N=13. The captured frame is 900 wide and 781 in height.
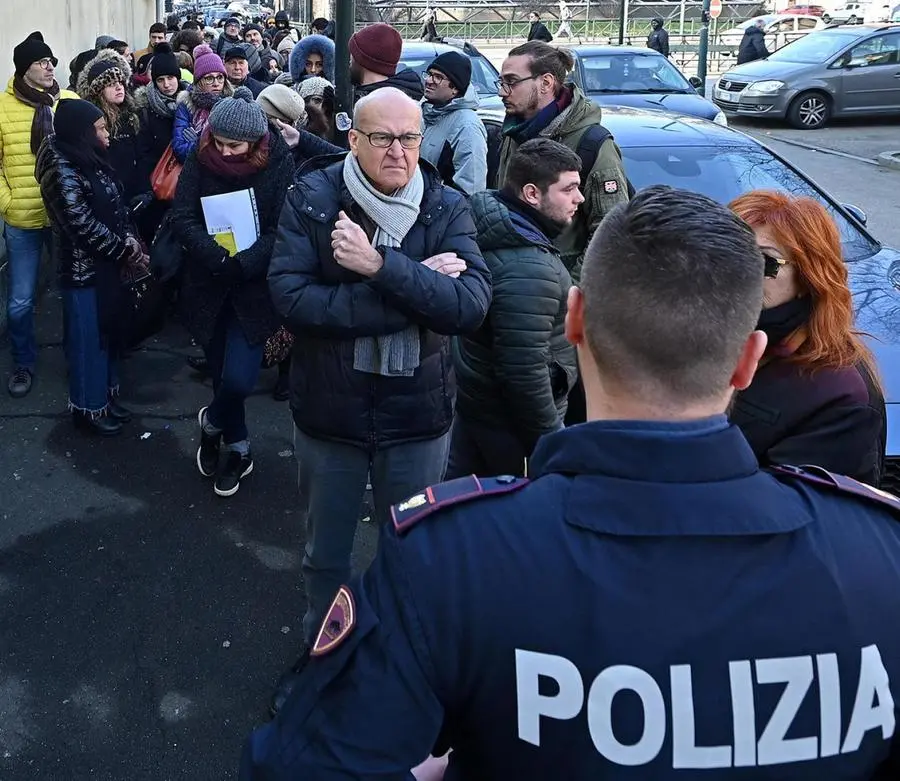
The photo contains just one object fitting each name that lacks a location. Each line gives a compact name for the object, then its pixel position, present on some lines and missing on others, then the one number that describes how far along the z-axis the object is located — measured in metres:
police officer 1.10
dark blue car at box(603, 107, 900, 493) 4.46
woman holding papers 4.09
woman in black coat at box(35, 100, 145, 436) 4.55
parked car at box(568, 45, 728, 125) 11.71
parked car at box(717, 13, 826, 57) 29.61
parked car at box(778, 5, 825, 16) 32.95
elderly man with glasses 2.79
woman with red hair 2.24
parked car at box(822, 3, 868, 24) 30.03
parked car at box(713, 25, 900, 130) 17.69
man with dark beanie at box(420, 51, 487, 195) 5.23
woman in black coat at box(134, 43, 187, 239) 6.66
